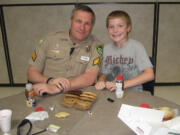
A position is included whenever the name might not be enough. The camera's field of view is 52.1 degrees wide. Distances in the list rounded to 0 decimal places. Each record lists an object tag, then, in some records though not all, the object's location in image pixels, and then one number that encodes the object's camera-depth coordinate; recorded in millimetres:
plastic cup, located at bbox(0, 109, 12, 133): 931
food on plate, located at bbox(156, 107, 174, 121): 987
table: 947
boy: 1704
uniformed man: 1794
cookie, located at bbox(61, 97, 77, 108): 1167
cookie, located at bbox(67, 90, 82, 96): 1259
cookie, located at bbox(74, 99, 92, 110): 1134
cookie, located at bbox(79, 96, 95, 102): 1198
